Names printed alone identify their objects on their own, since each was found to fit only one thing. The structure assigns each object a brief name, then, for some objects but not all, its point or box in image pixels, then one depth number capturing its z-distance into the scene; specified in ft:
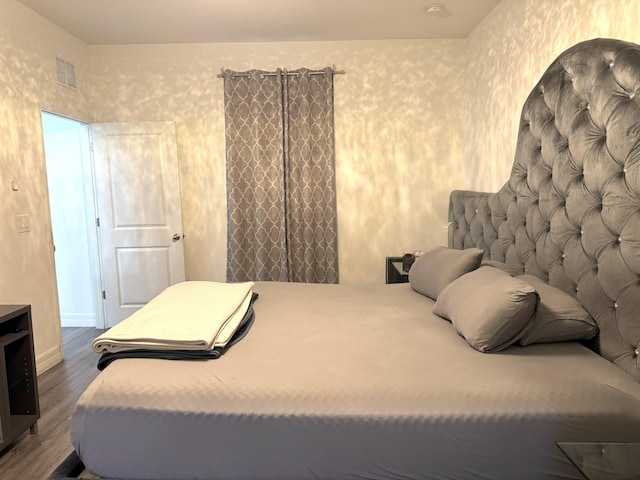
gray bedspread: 4.58
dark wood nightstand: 13.42
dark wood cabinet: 8.08
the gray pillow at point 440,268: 8.31
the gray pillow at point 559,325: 5.97
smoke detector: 11.22
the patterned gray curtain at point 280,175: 13.92
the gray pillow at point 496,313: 5.75
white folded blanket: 5.81
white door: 14.07
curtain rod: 13.83
